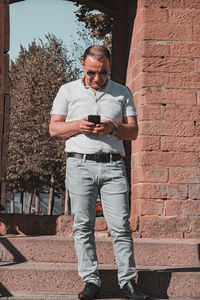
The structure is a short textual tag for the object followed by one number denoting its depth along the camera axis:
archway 7.05
